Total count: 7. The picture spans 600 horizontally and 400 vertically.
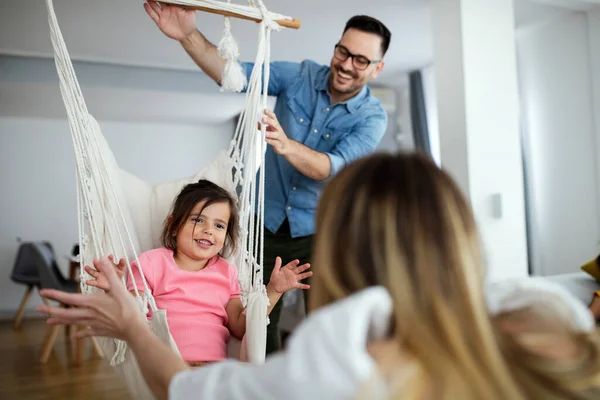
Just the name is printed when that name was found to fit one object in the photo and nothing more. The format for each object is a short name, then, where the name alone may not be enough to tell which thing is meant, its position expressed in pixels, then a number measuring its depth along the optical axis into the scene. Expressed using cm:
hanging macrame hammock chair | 124
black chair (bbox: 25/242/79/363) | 341
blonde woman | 54
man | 173
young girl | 138
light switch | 251
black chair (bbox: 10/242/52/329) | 444
